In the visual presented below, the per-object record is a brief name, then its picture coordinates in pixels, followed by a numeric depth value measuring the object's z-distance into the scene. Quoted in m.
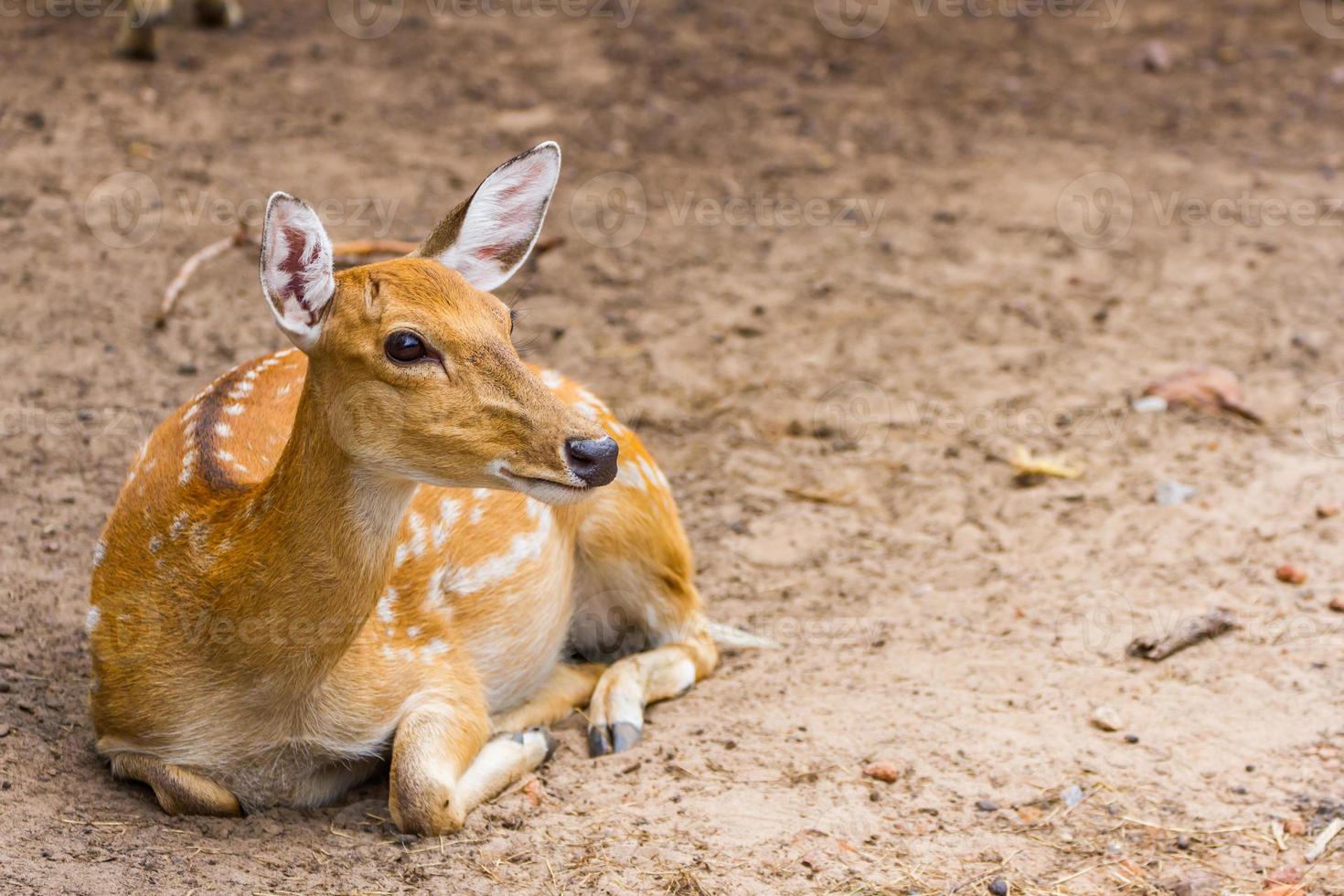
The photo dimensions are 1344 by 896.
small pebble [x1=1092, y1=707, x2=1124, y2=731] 8.07
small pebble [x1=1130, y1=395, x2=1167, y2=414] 11.82
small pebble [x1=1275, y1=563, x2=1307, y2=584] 9.45
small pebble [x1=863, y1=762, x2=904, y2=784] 7.67
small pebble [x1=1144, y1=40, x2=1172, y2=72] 17.83
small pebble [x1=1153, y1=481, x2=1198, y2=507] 10.59
